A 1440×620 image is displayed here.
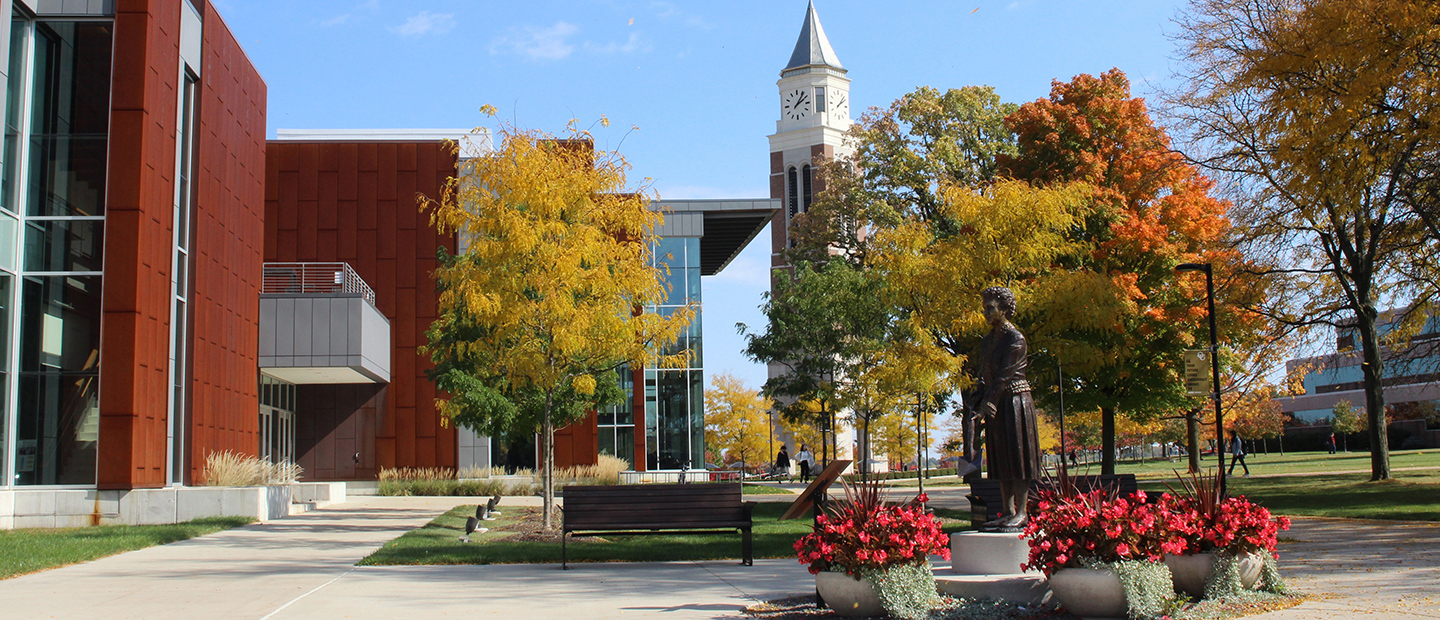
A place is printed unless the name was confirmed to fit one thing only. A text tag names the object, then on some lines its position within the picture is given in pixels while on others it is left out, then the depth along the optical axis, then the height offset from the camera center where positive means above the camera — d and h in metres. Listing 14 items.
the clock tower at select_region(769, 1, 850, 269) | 90.00 +25.68
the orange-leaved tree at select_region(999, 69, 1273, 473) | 23.36 +3.77
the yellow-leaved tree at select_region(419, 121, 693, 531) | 16.14 +2.42
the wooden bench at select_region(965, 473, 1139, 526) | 11.98 -0.92
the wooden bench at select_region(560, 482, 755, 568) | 12.19 -0.96
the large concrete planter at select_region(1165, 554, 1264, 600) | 8.65 -1.27
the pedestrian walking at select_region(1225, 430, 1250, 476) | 40.41 -1.41
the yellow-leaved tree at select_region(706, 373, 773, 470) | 67.62 +0.18
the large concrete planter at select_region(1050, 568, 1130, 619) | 7.89 -1.30
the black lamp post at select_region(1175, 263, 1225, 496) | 17.22 +0.85
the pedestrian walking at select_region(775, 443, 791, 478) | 49.75 -1.91
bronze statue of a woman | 9.73 -0.06
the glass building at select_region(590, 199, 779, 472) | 41.31 +1.29
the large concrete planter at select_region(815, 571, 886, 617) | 8.14 -1.33
